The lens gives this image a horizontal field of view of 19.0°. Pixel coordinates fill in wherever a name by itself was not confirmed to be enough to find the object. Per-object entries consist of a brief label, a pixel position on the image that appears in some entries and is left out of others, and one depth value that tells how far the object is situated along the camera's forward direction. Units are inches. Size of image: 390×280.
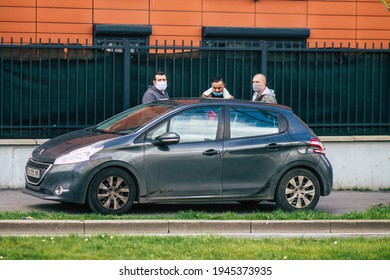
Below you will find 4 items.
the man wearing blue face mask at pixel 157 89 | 681.0
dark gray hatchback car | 560.7
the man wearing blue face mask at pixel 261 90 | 663.1
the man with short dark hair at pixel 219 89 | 684.7
